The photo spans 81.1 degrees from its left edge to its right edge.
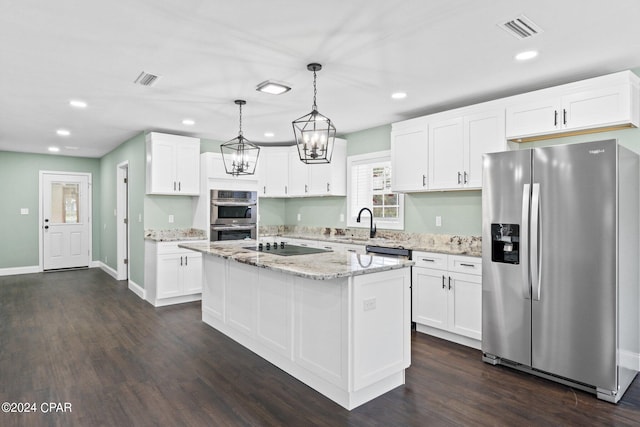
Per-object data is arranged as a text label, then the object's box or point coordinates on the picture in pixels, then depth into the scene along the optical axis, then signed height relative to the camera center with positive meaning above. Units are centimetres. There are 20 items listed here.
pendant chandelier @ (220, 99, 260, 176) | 373 +53
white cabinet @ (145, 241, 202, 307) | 524 -90
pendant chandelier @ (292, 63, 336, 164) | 278 +53
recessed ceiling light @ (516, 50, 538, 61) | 286 +123
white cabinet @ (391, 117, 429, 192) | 440 +69
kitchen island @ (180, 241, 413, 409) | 254 -81
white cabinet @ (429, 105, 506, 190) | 379 +72
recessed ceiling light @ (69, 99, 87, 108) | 411 +120
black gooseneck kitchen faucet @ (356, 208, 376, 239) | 525 -24
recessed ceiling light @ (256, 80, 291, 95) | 352 +120
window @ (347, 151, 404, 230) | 525 +30
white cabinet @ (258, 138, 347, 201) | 581 +61
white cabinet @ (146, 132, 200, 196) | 537 +69
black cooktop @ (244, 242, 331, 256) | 359 -39
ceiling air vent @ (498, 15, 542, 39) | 239 +123
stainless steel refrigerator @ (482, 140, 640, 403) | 266 -40
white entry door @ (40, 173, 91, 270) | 792 -21
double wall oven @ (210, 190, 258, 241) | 581 -4
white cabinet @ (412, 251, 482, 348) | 363 -86
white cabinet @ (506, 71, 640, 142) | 299 +91
